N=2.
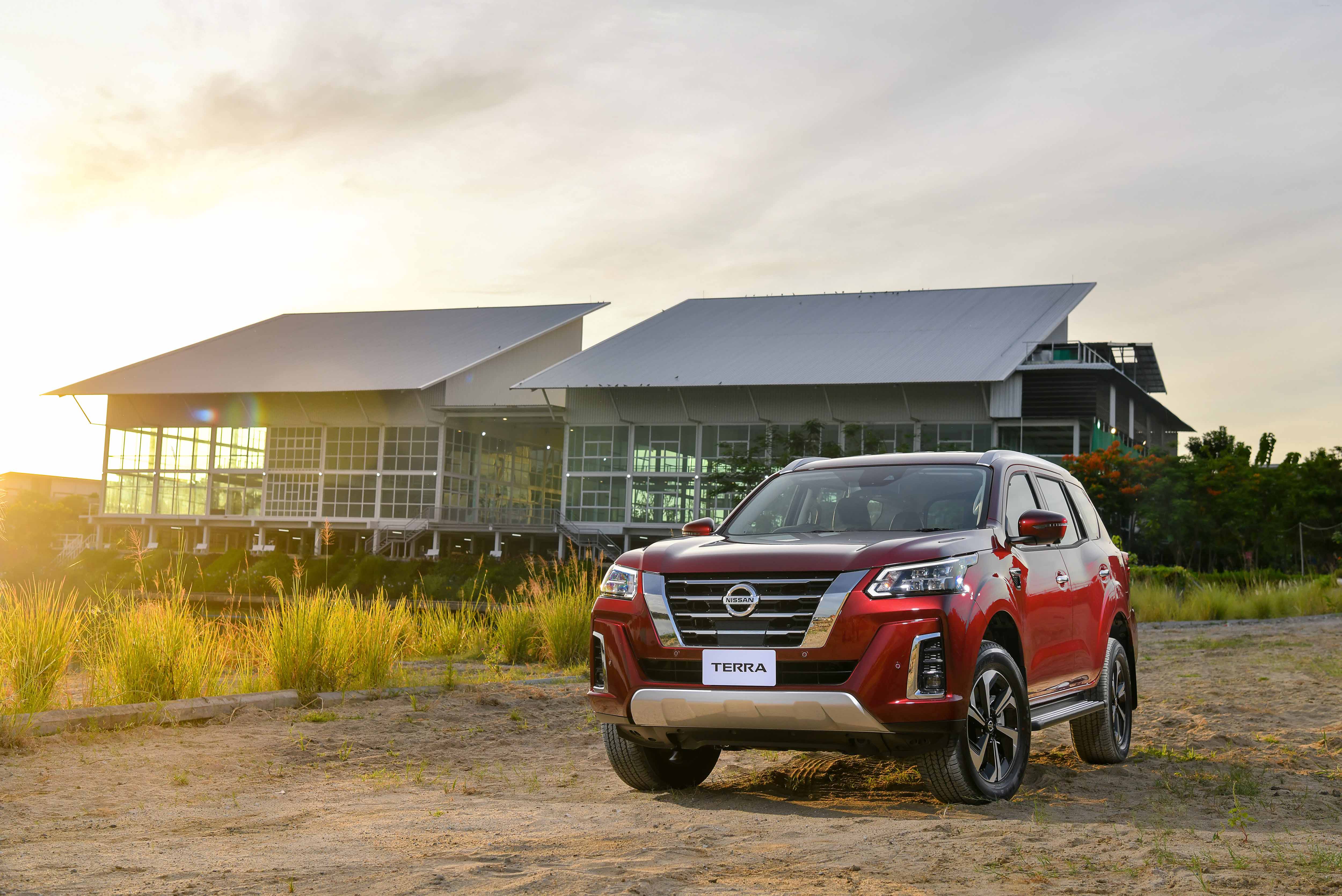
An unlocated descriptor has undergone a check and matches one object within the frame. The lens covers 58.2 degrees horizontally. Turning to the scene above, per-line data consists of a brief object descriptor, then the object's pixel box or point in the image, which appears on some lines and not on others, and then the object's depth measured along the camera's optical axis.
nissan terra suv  5.69
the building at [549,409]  49.28
